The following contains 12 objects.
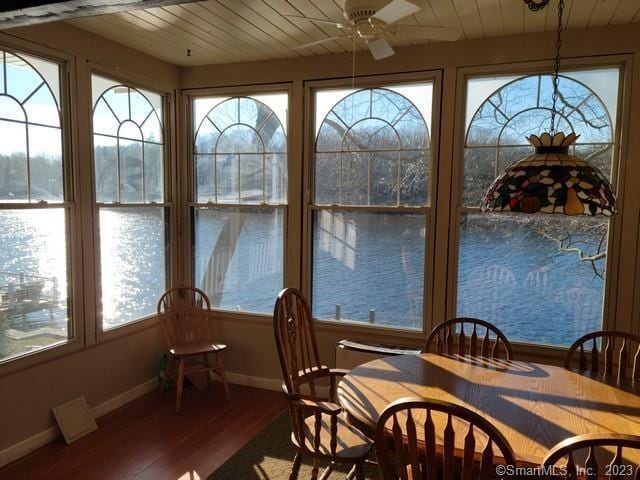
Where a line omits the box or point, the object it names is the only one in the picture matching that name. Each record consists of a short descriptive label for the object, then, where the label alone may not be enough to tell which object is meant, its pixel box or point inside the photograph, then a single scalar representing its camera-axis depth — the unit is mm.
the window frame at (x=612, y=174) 2877
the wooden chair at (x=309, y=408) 2004
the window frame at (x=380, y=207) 3279
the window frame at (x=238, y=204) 3682
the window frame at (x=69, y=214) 2908
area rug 2631
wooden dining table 1649
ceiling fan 2078
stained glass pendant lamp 1437
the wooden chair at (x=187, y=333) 3533
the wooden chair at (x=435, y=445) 1333
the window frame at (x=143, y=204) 3209
